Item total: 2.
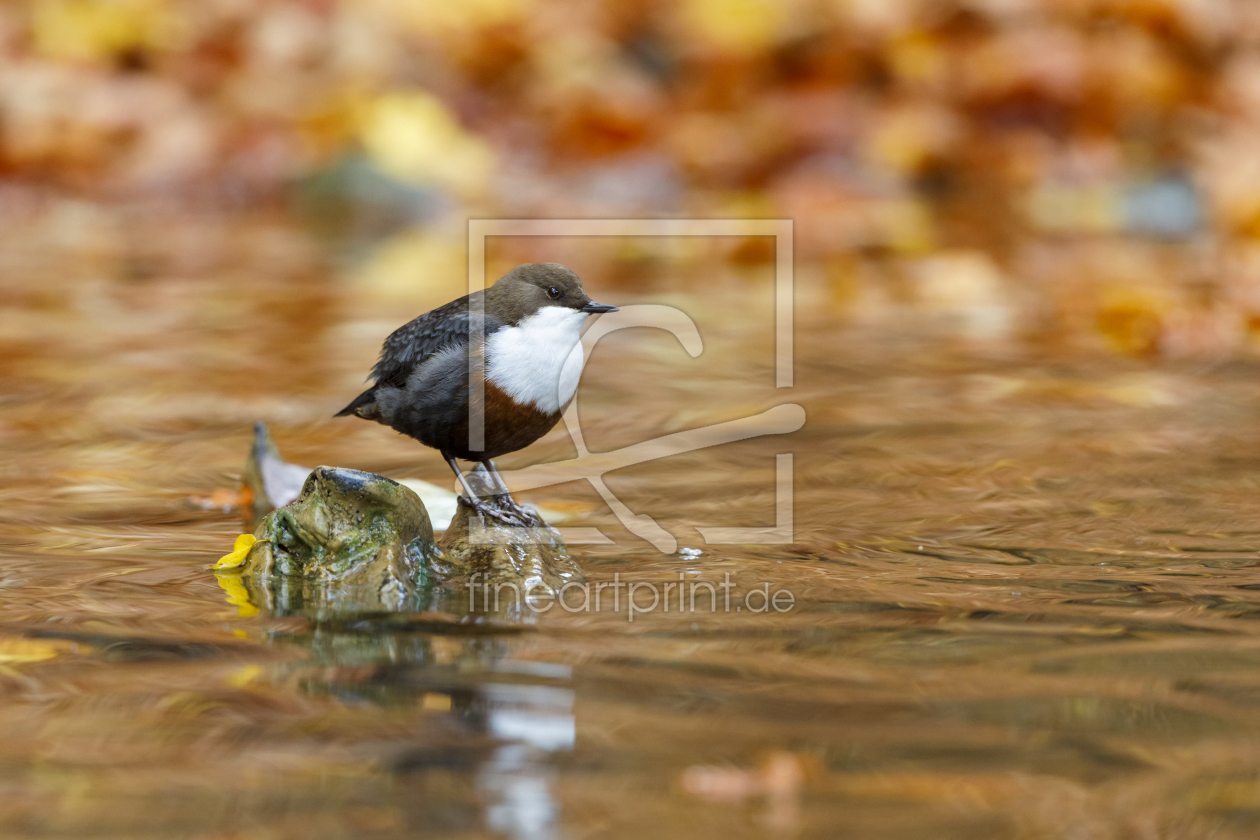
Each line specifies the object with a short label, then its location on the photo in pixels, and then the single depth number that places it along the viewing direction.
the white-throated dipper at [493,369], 6.38
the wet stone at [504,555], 6.07
